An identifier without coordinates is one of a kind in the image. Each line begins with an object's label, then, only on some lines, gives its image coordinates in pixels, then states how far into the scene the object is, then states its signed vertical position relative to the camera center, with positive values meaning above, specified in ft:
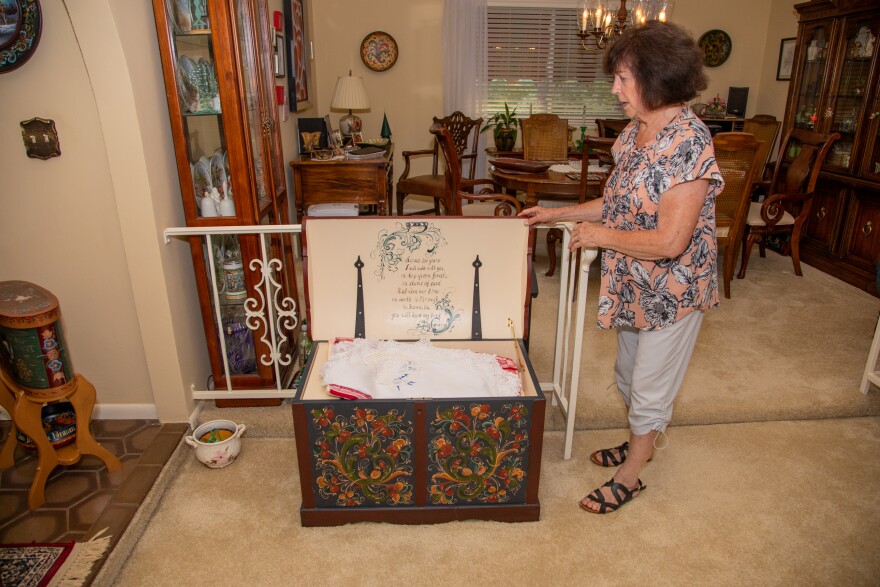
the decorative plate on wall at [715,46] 17.67 +1.48
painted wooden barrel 5.89 -2.29
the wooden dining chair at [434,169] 15.40 -1.81
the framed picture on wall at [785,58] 16.56 +1.03
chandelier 12.05 +1.59
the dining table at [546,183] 11.30 -1.55
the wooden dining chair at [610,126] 15.78 -0.72
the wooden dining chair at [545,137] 15.46 -0.94
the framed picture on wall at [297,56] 13.28 +1.08
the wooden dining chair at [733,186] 10.38 -1.60
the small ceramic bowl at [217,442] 6.73 -3.76
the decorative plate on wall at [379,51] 17.15 +1.43
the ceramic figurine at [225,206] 7.25 -1.19
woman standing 4.80 -1.12
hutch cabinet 12.22 -0.53
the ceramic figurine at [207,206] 7.14 -1.17
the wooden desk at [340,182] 12.57 -1.62
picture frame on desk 13.23 -0.66
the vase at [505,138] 16.19 -0.99
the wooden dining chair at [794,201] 12.44 -2.12
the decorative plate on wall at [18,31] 5.86 +0.74
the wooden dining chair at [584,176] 10.23 -1.39
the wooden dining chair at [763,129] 14.30 -0.76
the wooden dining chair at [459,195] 11.66 -1.83
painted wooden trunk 5.52 -2.67
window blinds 17.60 +0.94
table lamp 14.93 +0.11
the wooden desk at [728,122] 17.02 -0.70
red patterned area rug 5.20 -3.99
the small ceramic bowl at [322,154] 12.88 -1.08
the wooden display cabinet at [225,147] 6.59 -0.50
